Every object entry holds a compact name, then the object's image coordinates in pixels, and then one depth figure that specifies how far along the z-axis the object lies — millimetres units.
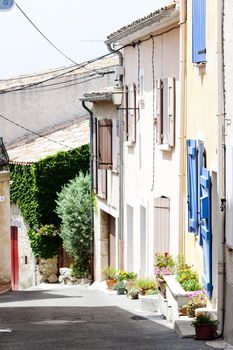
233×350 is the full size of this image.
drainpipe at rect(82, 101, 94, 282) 30438
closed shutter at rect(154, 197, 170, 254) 19406
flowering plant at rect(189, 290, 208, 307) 14398
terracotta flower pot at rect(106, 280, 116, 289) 26167
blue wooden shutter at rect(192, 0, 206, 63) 14758
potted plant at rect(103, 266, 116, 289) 26250
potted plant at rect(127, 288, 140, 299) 21766
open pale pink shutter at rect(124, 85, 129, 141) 24938
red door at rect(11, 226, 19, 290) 34050
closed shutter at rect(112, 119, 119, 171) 26812
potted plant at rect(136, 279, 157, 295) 20547
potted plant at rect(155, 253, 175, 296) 17438
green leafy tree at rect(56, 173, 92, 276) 30391
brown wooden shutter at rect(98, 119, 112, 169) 27781
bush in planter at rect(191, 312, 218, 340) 13086
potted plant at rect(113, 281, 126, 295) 24203
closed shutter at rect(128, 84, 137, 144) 23781
